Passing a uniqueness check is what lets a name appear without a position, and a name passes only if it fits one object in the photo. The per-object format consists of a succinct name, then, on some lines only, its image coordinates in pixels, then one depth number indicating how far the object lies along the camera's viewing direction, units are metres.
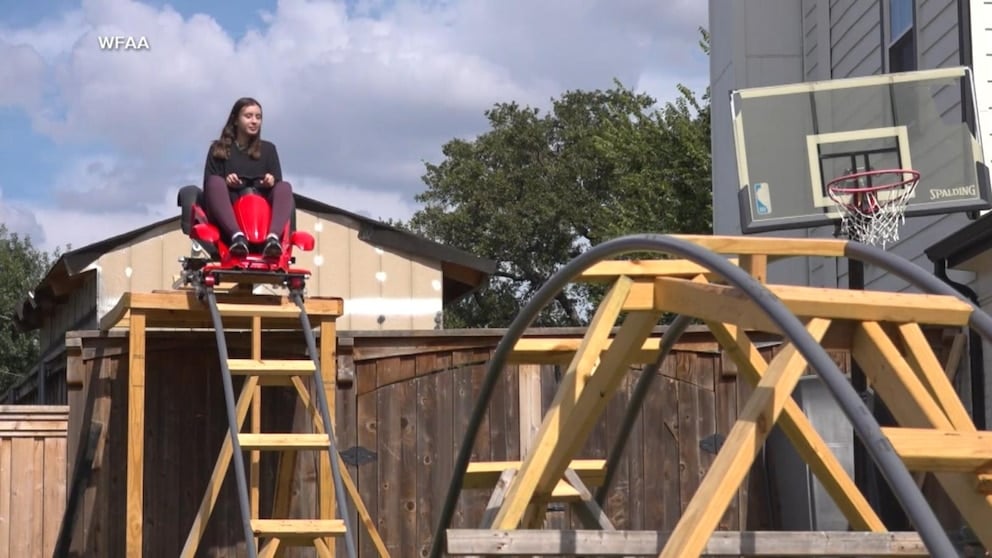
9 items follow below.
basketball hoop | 11.10
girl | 10.66
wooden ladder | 9.30
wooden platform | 9.98
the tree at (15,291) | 43.34
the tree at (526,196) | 43.12
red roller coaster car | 10.44
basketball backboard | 11.30
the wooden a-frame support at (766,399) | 4.54
